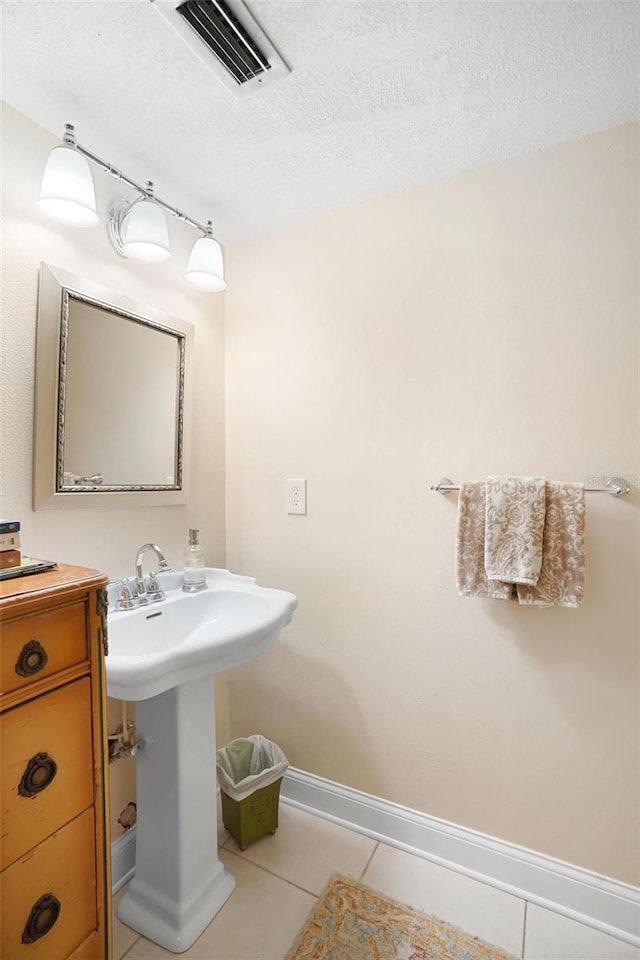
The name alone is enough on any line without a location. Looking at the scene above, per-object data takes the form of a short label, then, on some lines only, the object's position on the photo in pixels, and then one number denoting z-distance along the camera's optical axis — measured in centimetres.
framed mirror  115
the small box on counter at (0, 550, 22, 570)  79
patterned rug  110
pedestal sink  114
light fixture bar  109
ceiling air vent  87
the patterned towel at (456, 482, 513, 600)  125
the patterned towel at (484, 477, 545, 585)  116
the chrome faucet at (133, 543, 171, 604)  131
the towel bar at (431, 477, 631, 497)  114
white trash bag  143
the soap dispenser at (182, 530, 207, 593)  145
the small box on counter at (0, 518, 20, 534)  79
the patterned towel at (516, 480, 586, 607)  115
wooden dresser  67
